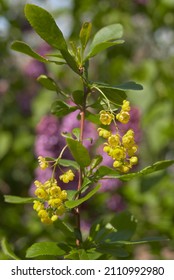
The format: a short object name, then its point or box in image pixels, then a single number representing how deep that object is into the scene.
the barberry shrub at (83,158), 0.42
